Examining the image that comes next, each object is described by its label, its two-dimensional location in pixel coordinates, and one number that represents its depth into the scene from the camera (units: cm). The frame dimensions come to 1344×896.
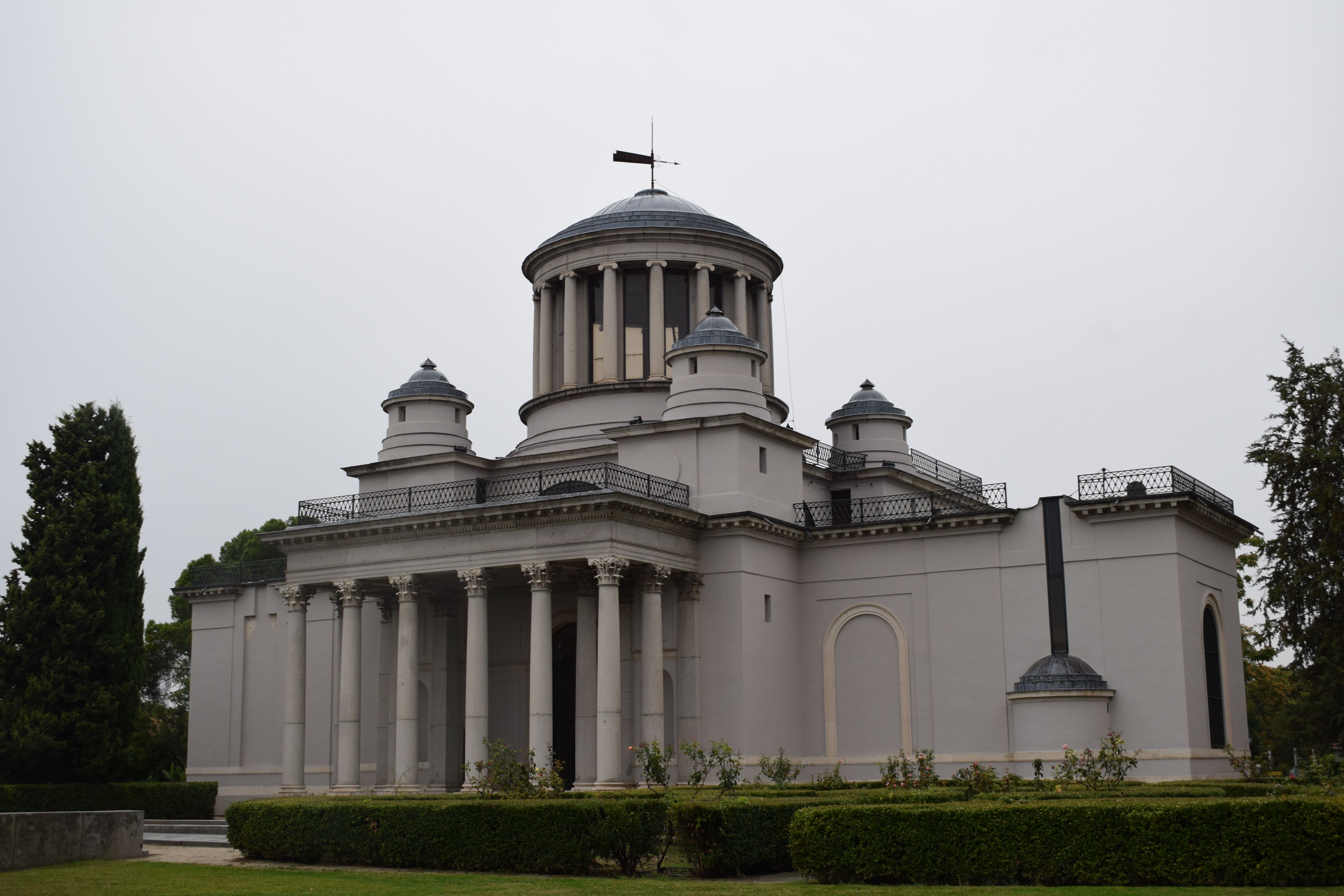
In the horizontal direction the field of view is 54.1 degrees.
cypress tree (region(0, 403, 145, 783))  3738
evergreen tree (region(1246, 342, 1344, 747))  3647
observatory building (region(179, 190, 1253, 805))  3098
